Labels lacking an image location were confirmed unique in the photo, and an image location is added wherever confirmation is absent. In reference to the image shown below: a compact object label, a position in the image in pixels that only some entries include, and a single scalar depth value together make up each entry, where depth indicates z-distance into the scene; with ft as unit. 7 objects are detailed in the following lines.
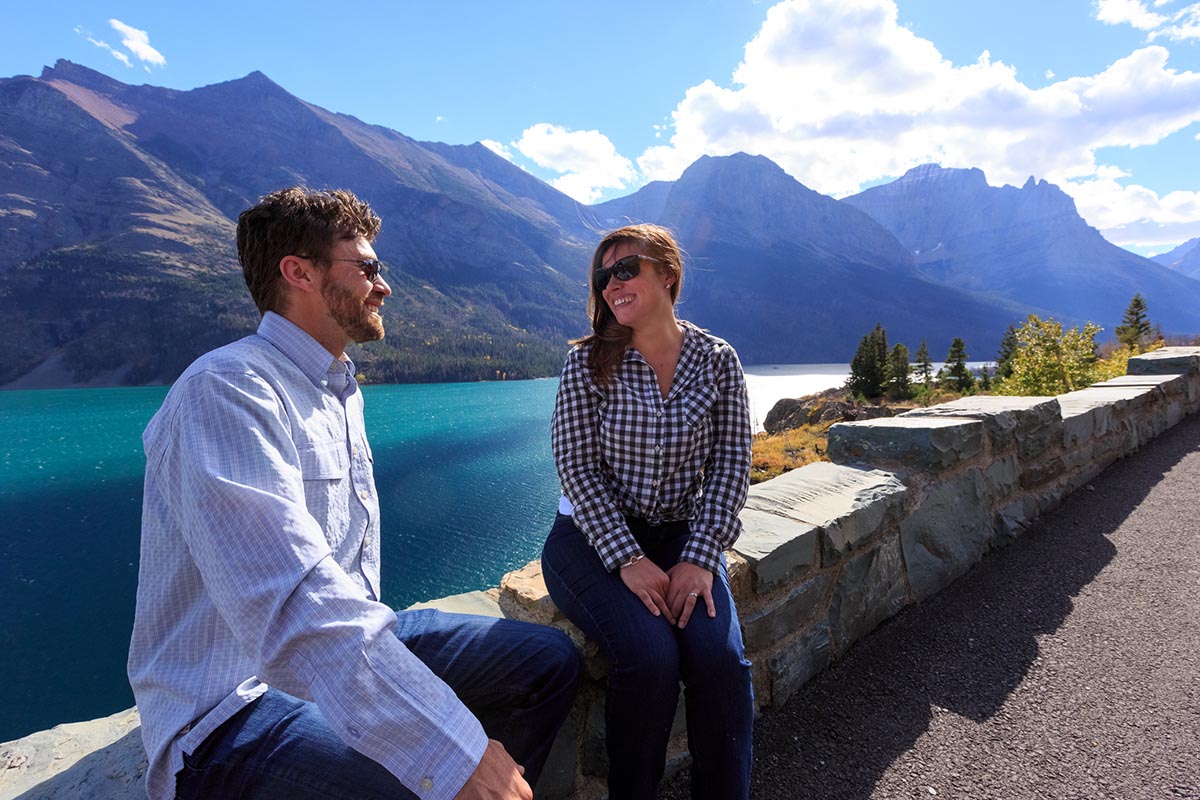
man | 3.12
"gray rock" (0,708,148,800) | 4.72
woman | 5.05
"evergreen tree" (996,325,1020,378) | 104.21
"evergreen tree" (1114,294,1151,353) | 80.02
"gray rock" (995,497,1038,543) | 11.14
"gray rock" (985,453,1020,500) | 11.10
